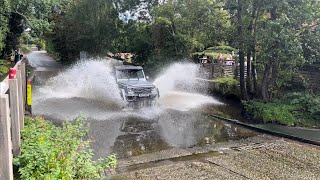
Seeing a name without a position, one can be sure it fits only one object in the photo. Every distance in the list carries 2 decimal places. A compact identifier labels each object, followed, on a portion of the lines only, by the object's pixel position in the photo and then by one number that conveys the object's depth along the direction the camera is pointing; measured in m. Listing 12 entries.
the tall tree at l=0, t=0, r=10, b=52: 17.38
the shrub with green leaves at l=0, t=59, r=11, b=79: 20.10
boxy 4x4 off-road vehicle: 14.51
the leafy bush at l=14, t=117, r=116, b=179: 4.54
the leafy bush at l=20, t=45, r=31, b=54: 49.25
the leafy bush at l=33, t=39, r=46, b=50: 70.61
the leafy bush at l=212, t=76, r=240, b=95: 17.91
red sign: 5.00
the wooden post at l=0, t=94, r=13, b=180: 3.70
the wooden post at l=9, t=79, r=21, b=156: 4.62
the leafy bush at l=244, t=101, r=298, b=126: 12.90
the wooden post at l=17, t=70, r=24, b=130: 5.57
